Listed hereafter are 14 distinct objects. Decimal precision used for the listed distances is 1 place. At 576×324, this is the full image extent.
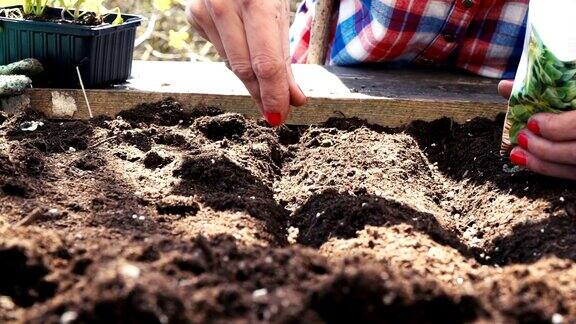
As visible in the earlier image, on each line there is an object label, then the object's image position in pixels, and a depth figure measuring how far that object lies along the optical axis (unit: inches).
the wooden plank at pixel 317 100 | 39.1
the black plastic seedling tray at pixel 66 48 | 39.1
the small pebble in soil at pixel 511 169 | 34.1
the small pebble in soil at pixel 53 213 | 28.5
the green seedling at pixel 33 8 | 40.3
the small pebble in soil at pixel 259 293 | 22.7
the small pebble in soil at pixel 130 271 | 22.6
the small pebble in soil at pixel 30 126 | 35.4
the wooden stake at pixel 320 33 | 47.2
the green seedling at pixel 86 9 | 40.5
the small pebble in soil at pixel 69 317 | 22.0
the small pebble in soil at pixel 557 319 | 22.5
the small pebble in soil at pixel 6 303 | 23.4
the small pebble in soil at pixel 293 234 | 30.1
